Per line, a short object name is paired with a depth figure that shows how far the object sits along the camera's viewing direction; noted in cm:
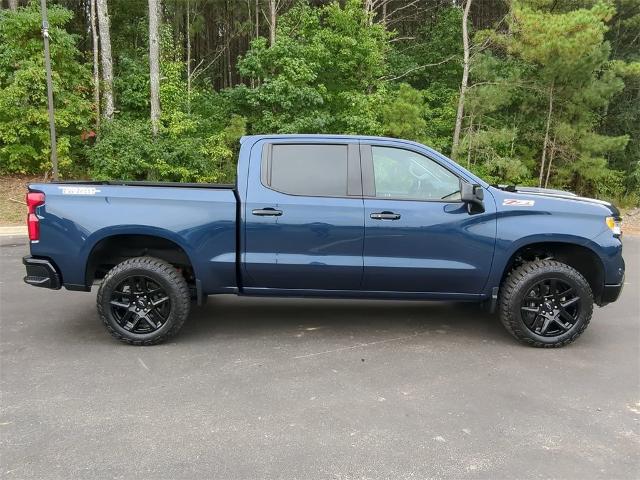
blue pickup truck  468
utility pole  1235
